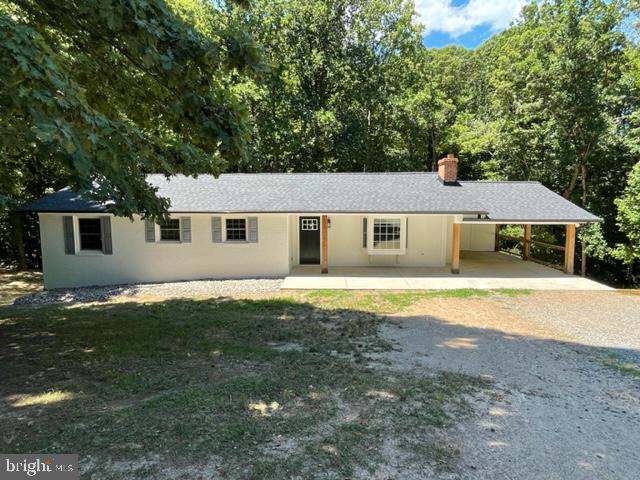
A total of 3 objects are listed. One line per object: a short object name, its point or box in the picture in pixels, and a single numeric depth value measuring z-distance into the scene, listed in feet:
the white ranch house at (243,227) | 41.50
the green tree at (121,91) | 11.74
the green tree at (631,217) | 45.47
